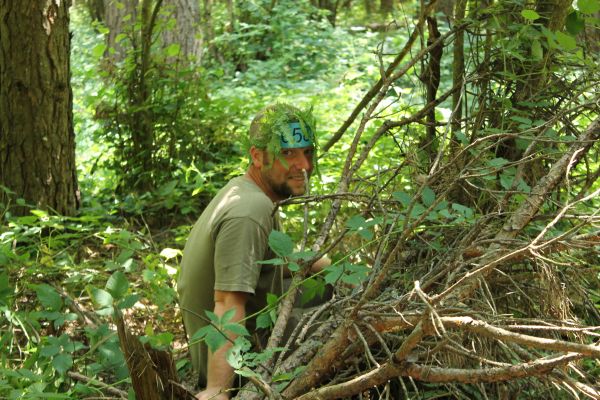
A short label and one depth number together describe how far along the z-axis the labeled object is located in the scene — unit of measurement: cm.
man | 301
